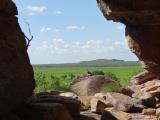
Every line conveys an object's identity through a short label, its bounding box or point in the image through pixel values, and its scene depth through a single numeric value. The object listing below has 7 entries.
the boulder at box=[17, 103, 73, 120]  9.62
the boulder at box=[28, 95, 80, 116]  10.84
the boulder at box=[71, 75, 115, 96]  17.34
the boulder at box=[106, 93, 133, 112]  12.52
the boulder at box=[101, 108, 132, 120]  10.79
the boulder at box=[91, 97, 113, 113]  12.41
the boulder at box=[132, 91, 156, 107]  12.93
